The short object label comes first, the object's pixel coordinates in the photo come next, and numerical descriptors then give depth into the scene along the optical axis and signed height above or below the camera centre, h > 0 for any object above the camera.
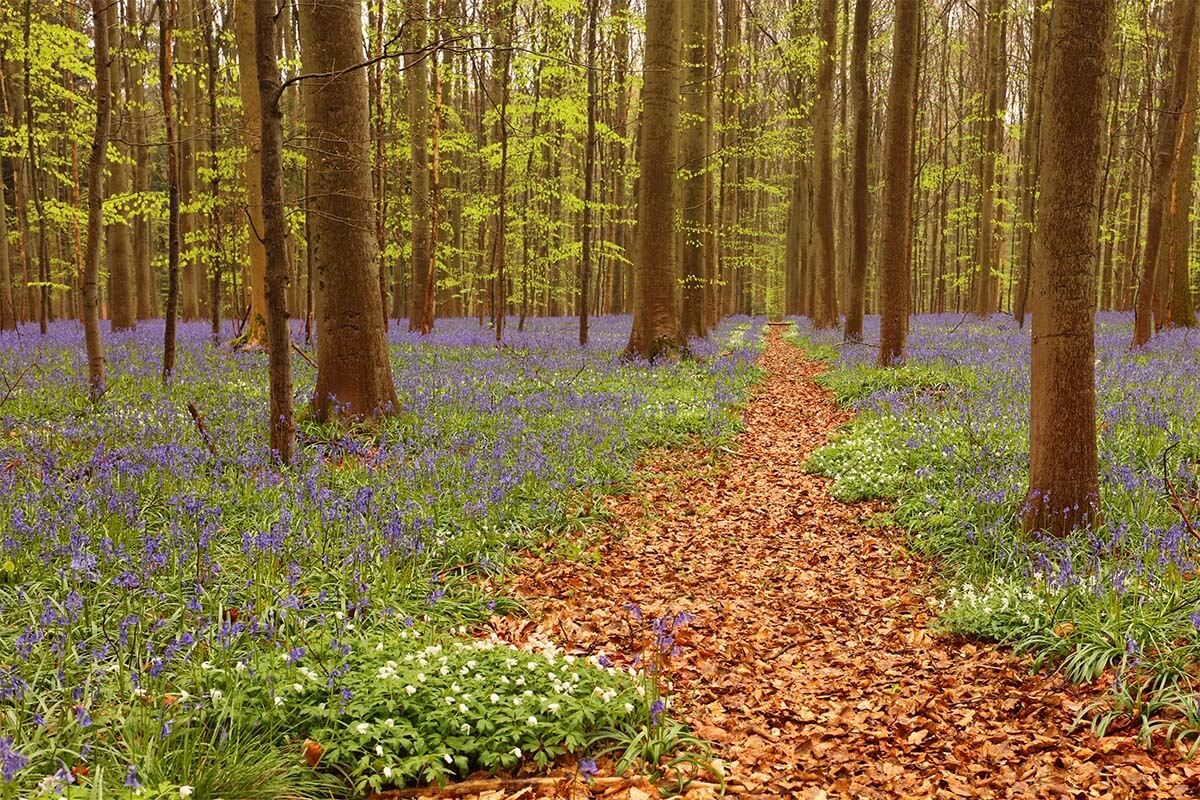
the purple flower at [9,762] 2.50 -1.53
